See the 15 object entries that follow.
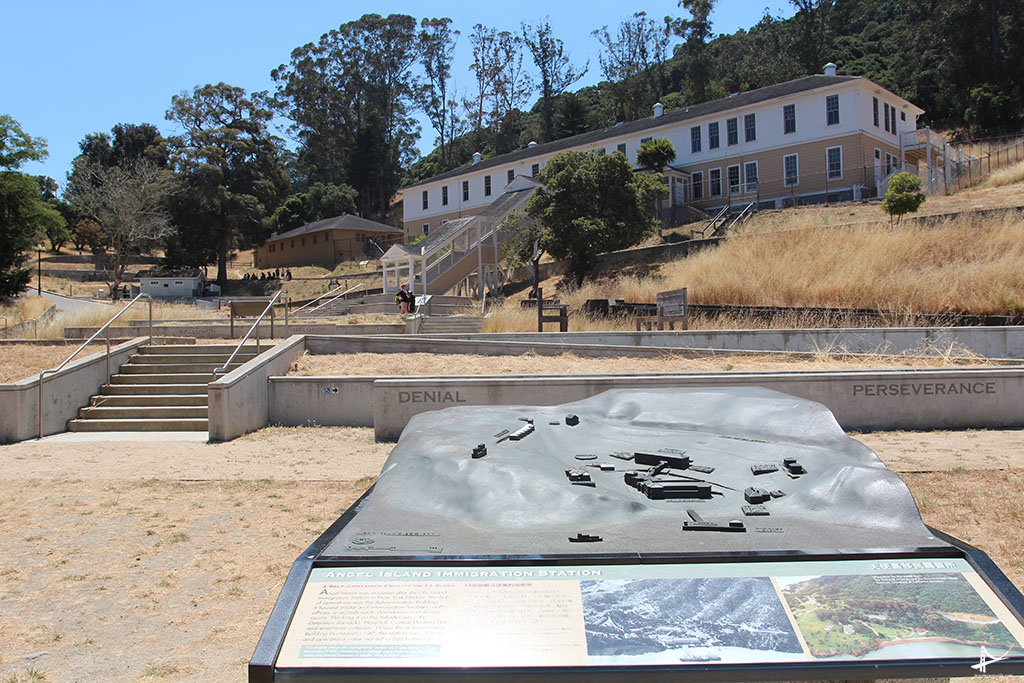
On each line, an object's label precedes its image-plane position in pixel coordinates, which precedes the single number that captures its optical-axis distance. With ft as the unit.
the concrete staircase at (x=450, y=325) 68.08
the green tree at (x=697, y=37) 227.20
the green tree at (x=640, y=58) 258.78
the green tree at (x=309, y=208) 238.89
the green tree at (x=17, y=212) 89.81
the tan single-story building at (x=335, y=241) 207.92
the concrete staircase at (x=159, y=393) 41.29
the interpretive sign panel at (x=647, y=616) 8.89
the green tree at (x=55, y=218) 108.58
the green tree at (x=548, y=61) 243.60
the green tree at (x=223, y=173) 187.11
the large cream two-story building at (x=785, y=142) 122.72
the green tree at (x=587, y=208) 100.22
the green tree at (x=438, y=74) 275.45
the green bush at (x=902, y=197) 86.79
